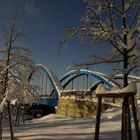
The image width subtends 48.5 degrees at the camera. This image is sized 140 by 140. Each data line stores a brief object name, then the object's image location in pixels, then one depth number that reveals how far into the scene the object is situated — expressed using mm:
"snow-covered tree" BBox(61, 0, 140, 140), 5271
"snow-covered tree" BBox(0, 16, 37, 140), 9108
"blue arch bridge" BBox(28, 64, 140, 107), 23337
